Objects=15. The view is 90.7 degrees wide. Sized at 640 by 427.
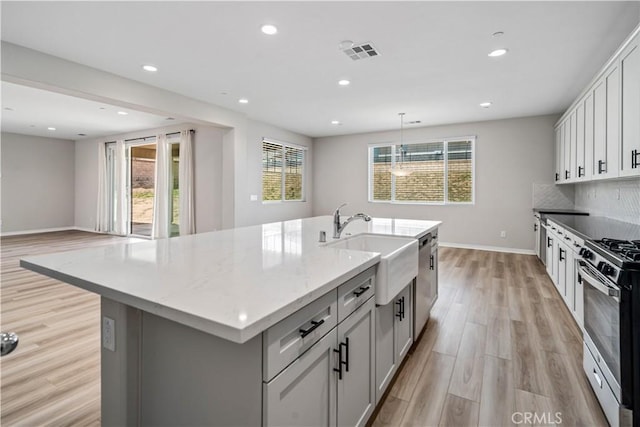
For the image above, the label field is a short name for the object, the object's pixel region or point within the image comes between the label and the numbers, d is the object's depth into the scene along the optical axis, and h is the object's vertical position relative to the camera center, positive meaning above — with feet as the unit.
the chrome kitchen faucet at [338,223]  7.57 -0.39
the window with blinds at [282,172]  23.71 +2.84
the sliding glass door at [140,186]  27.25 +1.76
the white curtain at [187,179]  22.41 +1.97
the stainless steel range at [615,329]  4.95 -2.10
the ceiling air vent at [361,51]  10.68 +5.47
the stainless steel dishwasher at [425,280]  8.13 -2.09
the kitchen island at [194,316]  3.08 -1.04
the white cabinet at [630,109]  7.68 +2.54
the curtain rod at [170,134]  22.48 +5.52
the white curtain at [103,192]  28.71 +1.28
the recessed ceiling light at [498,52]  10.88 +5.43
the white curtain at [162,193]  23.88 +1.01
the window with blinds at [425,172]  22.62 +2.69
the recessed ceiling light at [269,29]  9.44 +5.39
